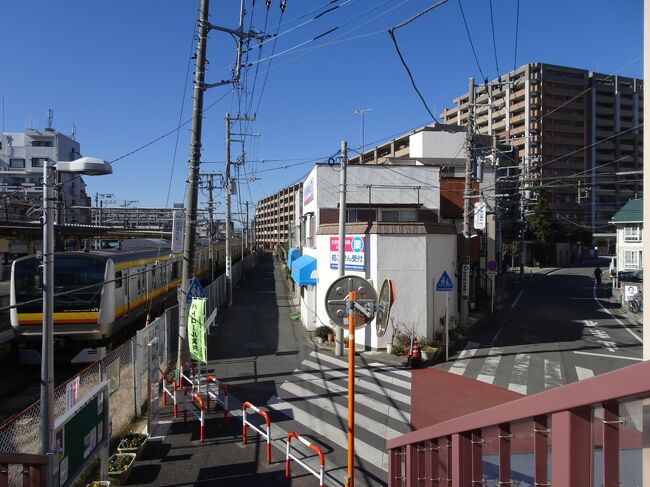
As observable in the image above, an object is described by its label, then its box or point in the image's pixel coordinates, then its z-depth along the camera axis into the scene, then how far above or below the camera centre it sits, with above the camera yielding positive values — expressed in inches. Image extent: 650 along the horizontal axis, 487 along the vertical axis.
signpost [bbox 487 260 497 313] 847.4 -45.1
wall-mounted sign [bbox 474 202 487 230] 746.2 +39.5
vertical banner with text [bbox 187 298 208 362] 403.2 -74.8
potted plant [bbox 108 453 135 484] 269.9 -127.7
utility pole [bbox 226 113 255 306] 967.6 +46.1
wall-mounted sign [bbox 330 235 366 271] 590.7 -13.8
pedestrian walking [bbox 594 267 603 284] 1343.5 -90.4
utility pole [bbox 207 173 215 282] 1085.9 +84.7
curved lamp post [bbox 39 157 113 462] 219.1 -12.0
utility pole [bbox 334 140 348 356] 565.9 +22.0
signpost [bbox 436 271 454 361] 552.7 -48.7
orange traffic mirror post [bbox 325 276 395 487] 224.7 -28.5
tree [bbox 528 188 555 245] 2107.3 +86.4
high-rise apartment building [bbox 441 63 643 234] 2605.8 +684.5
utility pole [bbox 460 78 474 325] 668.1 +74.5
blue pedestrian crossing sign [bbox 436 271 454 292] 552.7 -47.5
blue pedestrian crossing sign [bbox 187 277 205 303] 454.9 -45.9
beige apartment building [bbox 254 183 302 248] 4158.5 +242.8
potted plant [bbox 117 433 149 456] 298.4 -126.1
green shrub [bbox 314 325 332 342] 645.9 -120.1
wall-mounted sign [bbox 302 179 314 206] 807.3 +87.1
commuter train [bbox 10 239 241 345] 481.7 -56.7
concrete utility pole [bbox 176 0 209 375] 444.8 +89.1
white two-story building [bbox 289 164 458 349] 583.2 -0.2
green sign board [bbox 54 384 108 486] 207.0 -90.0
